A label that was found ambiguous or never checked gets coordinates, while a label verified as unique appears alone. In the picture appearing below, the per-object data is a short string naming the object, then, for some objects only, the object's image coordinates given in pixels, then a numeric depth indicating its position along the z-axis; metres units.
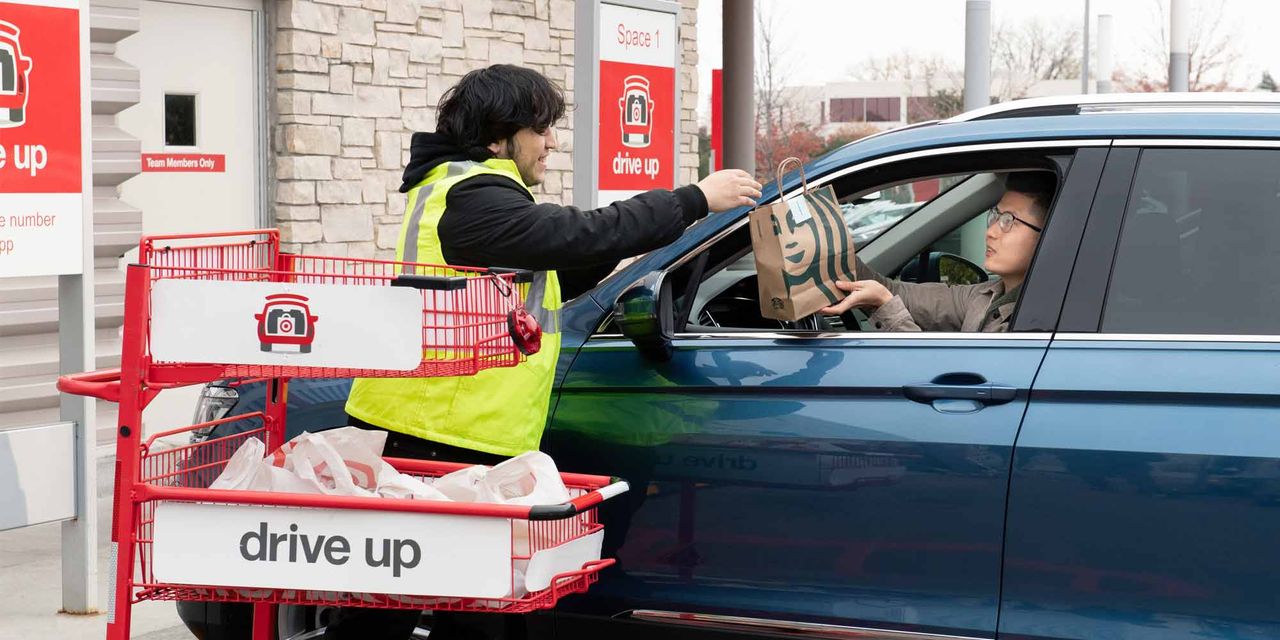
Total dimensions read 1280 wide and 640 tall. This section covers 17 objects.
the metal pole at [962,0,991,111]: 8.63
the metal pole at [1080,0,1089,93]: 36.19
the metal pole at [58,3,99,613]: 5.29
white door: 8.13
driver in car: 3.78
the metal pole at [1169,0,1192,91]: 14.05
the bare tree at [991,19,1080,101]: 46.72
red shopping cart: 3.00
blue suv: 3.26
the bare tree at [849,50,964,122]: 46.97
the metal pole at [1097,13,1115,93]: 19.67
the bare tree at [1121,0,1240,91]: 39.94
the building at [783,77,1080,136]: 47.88
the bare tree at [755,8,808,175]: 38.72
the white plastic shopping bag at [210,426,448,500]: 3.21
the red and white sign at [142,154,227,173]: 8.19
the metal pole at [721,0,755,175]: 13.98
